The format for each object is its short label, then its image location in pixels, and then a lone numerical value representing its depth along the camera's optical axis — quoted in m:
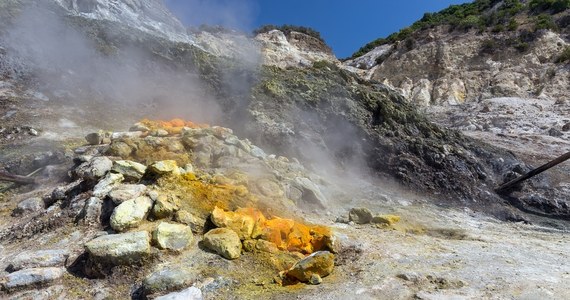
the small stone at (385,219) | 7.13
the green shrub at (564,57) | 23.24
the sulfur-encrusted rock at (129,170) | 6.63
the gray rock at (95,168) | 6.68
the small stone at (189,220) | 5.75
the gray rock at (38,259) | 4.89
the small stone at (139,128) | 10.39
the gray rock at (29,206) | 6.47
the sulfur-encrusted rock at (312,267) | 4.82
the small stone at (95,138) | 9.16
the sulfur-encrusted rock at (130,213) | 5.44
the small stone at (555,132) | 16.58
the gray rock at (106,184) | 6.11
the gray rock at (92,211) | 5.75
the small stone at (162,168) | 6.58
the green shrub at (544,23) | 25.95
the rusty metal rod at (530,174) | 10.91
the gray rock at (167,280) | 4.47
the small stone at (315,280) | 4.77
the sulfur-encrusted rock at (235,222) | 5.67
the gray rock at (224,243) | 5.21
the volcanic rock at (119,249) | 4.85
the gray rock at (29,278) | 4.58
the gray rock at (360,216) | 7.28
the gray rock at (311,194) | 8.23
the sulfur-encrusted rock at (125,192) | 5.92
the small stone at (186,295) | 4.29
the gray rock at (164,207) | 5.77
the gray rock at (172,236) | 5.21
